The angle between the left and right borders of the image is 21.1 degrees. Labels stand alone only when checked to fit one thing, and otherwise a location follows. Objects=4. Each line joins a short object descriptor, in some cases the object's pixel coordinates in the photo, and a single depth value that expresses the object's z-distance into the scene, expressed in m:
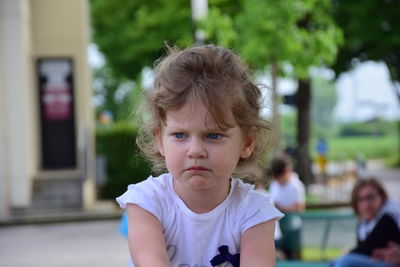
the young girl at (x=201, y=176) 2.73
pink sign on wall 24.81
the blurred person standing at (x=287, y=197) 11.30
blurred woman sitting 8.28
